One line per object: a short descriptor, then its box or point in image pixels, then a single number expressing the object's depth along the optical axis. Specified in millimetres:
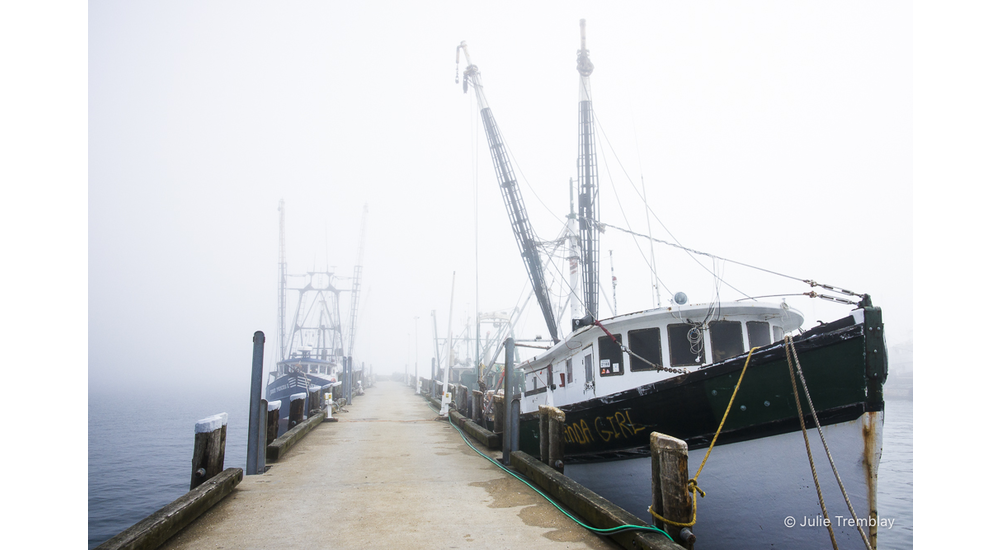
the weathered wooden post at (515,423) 9406
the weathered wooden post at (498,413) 12455
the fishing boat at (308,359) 37094
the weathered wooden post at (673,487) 4910
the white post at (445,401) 19823
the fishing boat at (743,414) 6891
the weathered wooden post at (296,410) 13172
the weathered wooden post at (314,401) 16923
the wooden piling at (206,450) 6656
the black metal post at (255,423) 8344
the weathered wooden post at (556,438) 8039
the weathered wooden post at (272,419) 10117
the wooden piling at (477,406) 15086
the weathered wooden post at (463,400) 18484
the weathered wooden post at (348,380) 26875
